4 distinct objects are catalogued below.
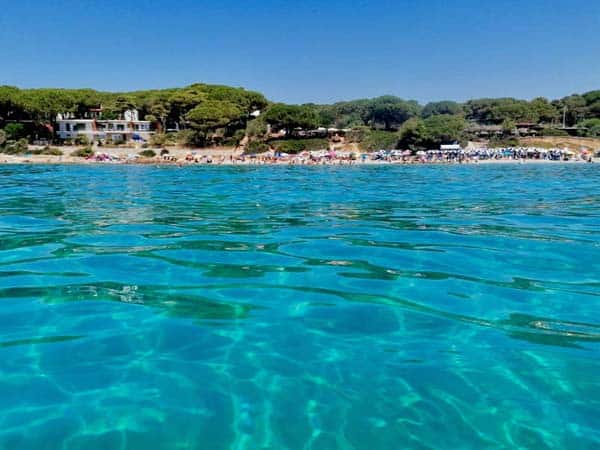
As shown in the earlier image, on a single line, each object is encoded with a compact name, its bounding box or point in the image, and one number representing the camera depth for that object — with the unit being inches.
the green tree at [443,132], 2142.0
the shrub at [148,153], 1979.2
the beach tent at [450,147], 1984.5
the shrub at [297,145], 2151.8
